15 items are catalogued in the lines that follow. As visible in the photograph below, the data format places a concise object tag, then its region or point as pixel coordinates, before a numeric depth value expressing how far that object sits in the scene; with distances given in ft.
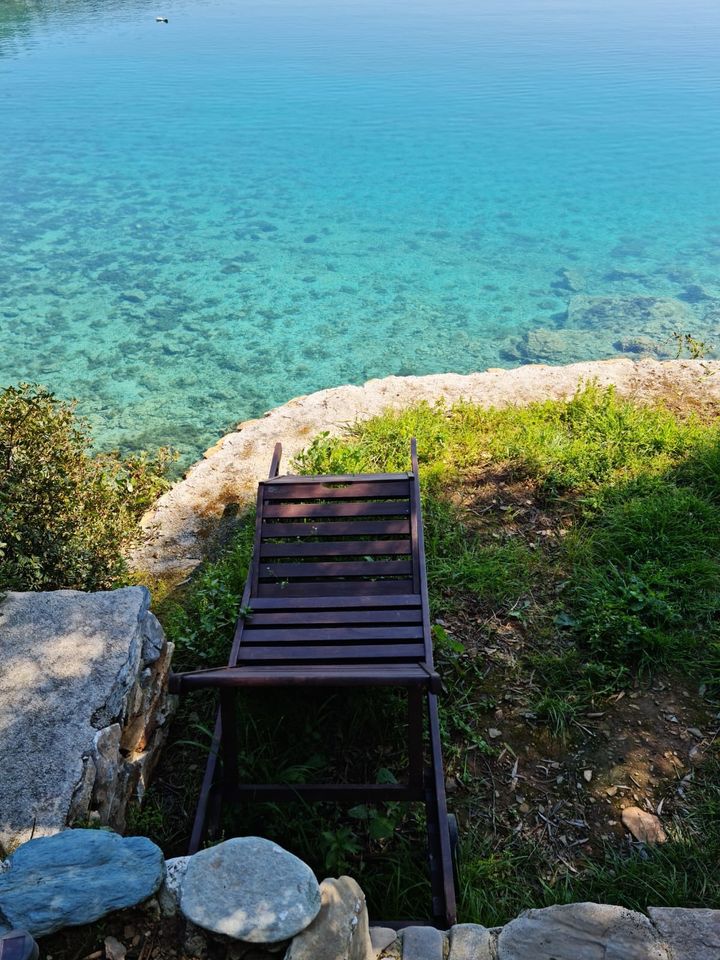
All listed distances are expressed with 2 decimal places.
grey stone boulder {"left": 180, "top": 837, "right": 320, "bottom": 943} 6.82
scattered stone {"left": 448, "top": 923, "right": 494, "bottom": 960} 7.64
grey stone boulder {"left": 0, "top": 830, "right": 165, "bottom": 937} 6.74
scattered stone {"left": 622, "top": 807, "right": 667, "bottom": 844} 9.95
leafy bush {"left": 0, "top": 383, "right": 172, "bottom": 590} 12.88
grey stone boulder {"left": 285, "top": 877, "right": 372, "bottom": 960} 6.81
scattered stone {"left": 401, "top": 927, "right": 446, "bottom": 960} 7.60
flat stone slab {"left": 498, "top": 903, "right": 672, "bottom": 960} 7.53
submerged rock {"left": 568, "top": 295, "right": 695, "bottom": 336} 30.58
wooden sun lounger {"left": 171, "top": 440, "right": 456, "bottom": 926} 9.41
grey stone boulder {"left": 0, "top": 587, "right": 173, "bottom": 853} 8.74
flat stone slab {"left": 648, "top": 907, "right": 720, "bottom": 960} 7.53
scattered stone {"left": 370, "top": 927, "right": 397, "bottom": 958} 7.68
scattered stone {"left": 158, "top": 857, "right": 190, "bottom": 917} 7.23
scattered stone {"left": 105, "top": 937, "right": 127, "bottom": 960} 6.85
